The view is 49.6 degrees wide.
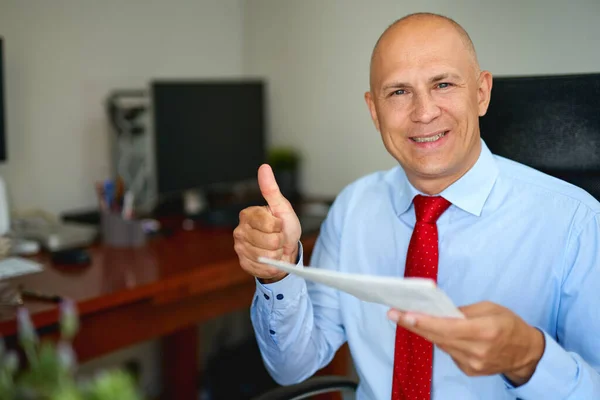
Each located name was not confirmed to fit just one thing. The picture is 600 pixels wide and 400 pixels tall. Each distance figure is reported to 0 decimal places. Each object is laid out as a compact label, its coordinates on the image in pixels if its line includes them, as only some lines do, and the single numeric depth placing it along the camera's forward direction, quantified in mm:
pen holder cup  1936
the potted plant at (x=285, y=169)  2723
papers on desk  1596
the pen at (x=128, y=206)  1989
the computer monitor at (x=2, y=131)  1891
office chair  1187
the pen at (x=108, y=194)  2012
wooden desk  1481
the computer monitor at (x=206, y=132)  2129
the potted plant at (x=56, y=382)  379
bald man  1088
